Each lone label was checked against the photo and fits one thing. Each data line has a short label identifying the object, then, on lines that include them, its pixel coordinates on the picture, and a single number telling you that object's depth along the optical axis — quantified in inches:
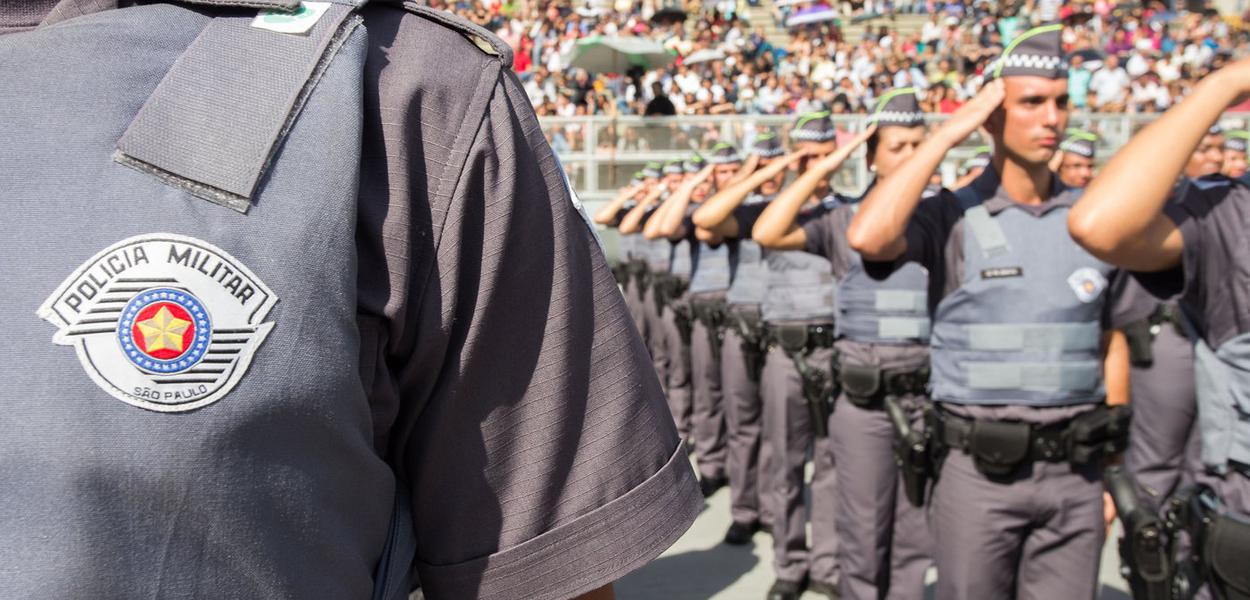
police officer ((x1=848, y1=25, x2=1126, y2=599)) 131.8
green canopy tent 609.0
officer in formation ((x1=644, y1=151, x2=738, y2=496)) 320.2
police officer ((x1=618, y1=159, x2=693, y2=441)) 374.0
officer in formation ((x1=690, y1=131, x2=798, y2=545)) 256.4
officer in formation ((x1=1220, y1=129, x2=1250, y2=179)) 295.6
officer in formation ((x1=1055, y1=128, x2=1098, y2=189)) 242.1
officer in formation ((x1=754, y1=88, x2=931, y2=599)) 182.2
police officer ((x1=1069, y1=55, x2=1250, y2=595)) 95.3
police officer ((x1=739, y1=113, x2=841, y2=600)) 215.8
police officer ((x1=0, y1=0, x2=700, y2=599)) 28.8
